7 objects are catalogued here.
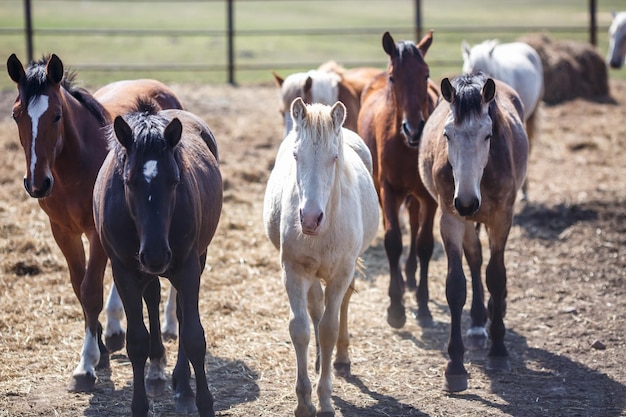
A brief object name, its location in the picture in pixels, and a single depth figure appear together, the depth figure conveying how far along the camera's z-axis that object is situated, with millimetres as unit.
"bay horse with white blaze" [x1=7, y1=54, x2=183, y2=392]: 9641
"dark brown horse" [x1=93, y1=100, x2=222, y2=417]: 7871
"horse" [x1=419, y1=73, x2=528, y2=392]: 9594
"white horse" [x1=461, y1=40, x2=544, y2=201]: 17641
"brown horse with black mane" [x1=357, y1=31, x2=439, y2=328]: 12242
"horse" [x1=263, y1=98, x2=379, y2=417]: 8508
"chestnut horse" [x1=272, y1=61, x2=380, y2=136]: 14258
